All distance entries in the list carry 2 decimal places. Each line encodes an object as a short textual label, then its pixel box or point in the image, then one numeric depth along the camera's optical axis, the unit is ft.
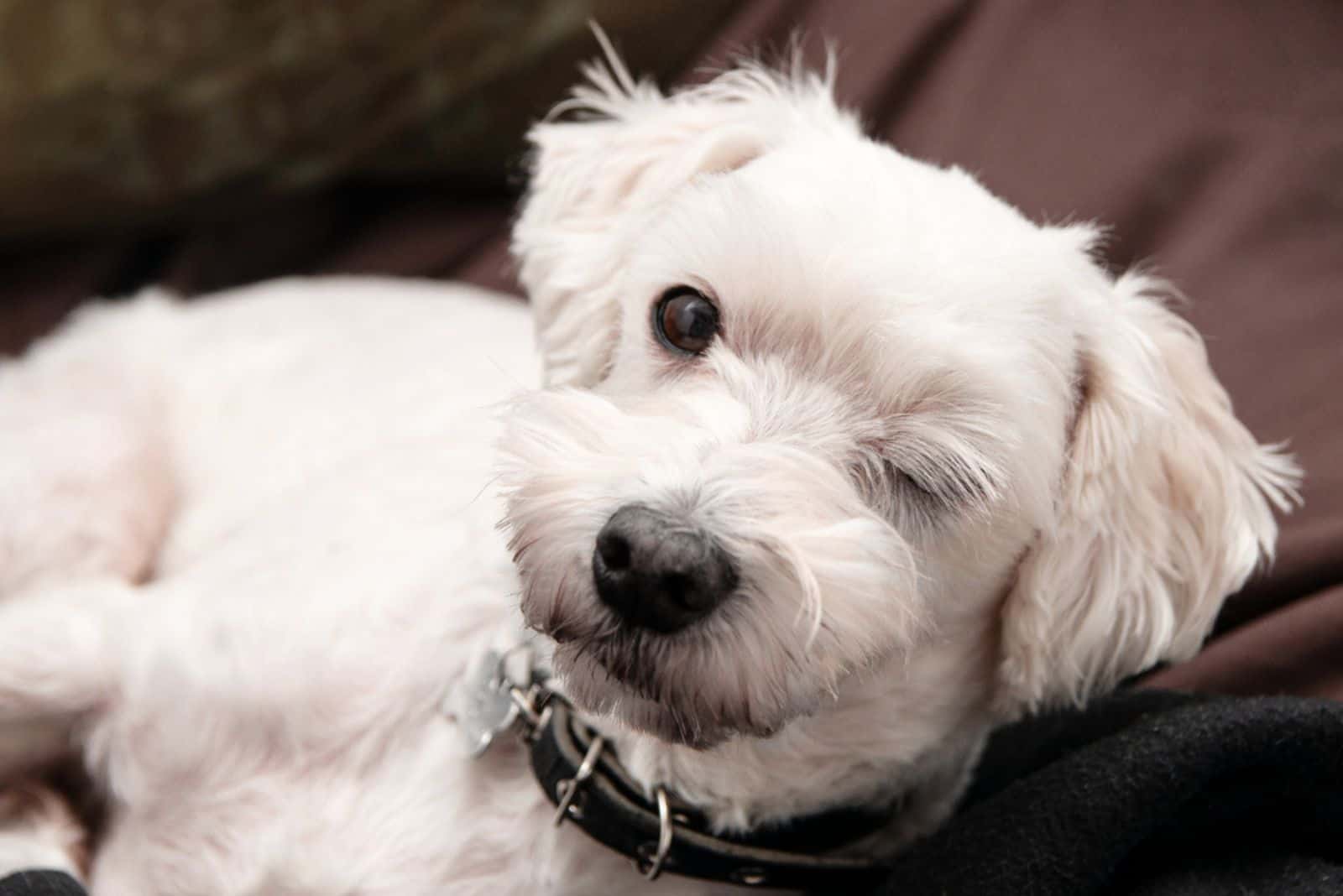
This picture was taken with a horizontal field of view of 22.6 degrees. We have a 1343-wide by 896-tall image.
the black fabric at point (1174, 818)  2.06
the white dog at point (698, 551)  2.00
